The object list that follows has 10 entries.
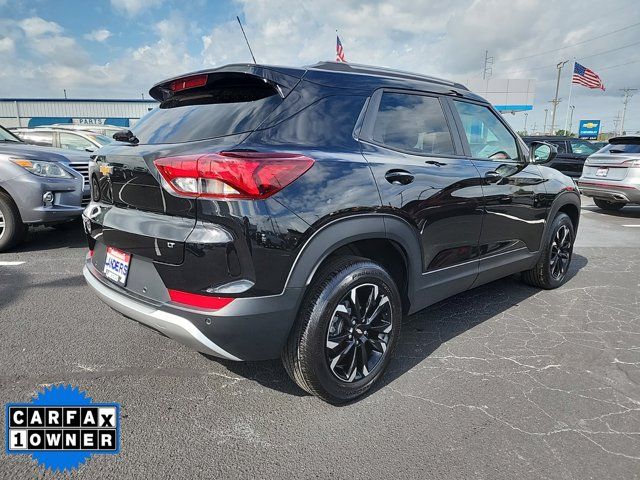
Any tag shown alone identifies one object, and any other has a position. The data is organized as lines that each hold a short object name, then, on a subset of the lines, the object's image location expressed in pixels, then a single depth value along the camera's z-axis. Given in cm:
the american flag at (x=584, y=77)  2977
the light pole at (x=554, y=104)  4894
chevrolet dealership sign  6844
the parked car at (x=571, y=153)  1320
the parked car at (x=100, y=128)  1175
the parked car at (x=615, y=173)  848
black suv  193
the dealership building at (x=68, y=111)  3747
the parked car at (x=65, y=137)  967
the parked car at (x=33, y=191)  489
